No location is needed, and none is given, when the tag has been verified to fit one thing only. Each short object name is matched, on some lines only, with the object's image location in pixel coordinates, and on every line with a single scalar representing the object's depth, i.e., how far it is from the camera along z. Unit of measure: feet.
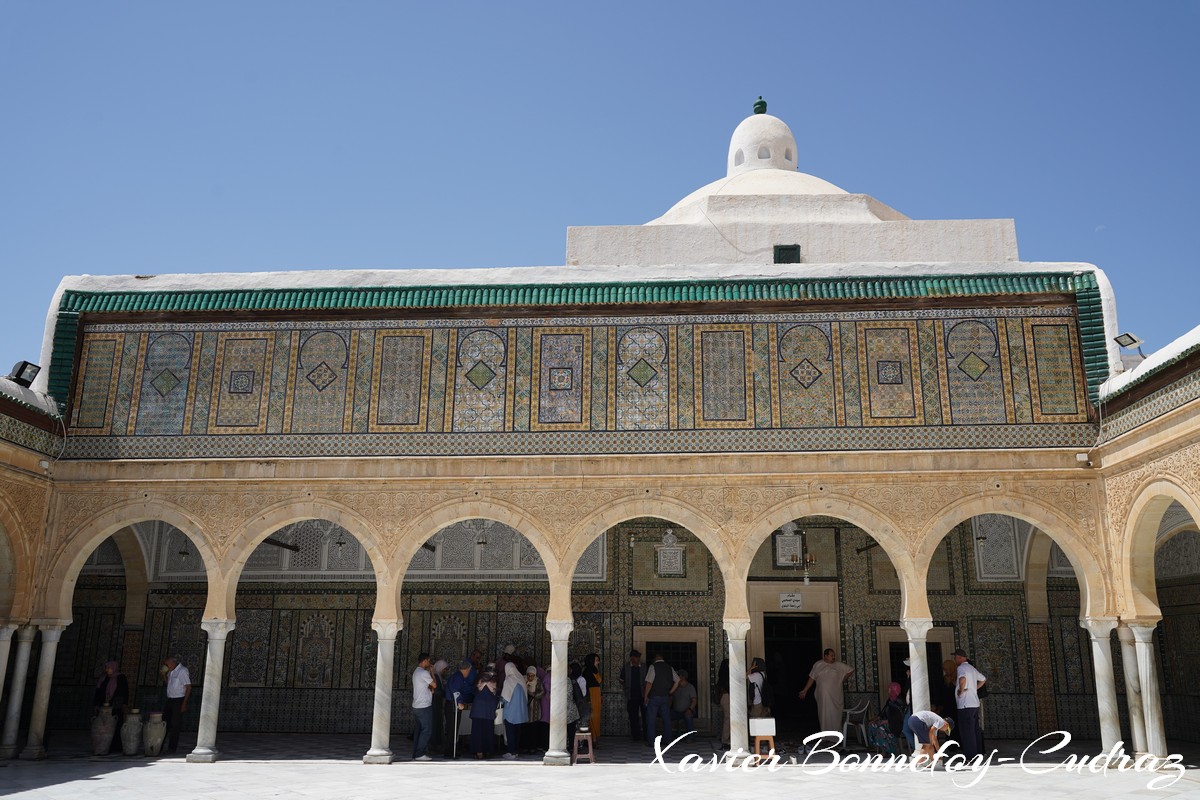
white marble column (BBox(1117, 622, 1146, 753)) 26.32
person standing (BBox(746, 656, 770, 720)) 29.86
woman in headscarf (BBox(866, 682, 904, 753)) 27.68
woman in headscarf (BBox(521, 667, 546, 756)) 29.96
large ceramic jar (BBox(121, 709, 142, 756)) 28.45
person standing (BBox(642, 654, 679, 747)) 30.99
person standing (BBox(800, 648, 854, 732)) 30.58
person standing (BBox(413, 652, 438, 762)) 28.19
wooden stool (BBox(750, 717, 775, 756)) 26.50
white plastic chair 30.01
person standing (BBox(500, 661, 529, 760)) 28.86
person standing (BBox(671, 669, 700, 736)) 31.66
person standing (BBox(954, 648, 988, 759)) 26.84
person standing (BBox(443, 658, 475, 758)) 28.89
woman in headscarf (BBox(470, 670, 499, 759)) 28.50
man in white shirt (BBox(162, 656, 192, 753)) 29.22
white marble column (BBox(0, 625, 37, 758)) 28.19
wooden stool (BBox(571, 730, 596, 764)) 27.35
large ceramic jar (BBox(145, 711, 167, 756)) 28.55
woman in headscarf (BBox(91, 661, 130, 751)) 29.30
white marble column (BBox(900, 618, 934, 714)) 26.40
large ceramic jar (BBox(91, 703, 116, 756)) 28.58
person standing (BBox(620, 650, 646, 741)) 32.65
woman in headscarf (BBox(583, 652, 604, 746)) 30.73
